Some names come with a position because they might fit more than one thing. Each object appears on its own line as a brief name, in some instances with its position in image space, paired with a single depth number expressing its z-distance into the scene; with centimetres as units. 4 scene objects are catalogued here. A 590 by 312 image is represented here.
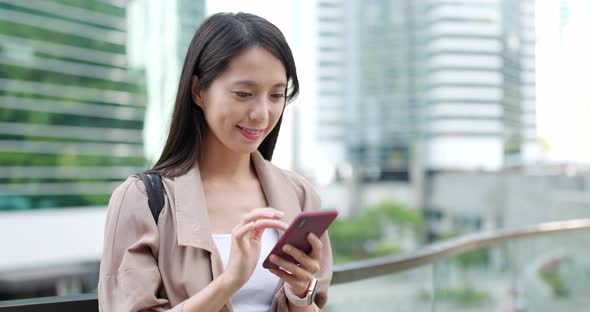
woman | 116
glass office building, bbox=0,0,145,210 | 2288
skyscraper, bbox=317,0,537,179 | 5103
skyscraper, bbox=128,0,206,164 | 2431
